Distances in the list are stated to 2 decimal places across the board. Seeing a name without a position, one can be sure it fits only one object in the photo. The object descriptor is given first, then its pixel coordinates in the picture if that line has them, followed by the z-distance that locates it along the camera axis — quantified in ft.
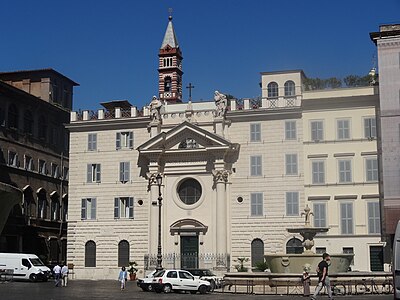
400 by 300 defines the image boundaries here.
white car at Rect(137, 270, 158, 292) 118.00
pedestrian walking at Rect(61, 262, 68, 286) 141.82
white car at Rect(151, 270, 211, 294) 113.91
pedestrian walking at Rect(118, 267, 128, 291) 127.54
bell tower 233.96
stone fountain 113.70
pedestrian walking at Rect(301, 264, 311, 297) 95.96
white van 155.22
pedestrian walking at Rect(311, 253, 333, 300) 76.95
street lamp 141.91
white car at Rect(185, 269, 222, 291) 119.95
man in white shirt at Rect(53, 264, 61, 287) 140.87
